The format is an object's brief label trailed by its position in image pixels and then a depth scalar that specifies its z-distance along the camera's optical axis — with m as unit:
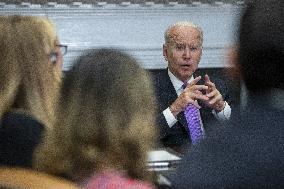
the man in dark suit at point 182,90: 5.34
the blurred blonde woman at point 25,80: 4.61
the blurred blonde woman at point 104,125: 3.57
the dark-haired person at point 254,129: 3.06
